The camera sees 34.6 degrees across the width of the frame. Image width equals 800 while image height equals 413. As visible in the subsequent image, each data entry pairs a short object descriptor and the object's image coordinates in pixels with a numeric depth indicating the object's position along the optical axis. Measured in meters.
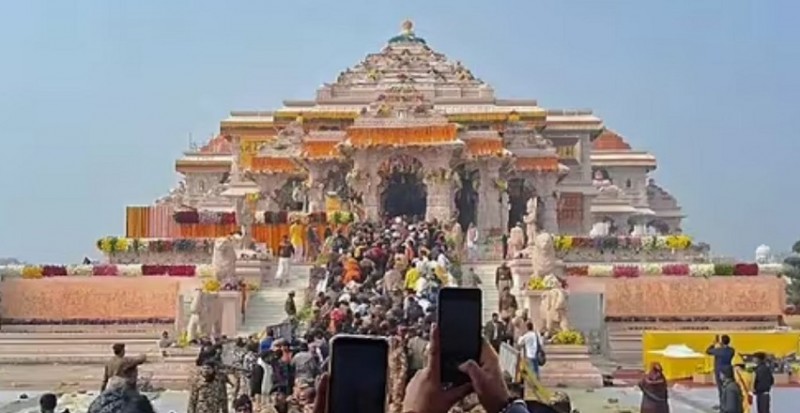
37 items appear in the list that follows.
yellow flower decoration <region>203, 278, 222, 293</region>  26.51
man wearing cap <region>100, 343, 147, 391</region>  8.56
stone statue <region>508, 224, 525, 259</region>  33.81
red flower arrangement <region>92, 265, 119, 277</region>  32.56
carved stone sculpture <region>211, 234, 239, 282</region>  27.33
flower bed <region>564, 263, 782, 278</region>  32.00
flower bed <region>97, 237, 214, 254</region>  38.34
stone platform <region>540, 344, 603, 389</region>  22.03
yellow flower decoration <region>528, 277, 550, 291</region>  25.84
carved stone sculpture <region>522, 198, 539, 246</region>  34.56
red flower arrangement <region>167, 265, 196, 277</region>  33.12
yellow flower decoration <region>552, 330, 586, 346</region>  22.91
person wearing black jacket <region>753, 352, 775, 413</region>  15.97
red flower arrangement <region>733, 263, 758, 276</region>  32.03
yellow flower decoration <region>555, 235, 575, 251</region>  37.54
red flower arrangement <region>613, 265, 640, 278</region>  32.31
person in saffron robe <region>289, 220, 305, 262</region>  36.97
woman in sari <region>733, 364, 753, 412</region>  16.93
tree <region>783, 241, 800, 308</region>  45.41
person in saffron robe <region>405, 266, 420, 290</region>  25.21
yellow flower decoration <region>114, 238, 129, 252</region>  38.41
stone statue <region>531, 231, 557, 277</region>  26.52
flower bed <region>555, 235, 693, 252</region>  38.62
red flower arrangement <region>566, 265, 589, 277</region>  32.84
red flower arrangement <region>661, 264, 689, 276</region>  32.19
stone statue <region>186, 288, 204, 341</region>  23.86
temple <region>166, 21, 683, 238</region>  42.97
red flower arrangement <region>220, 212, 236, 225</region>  45.08
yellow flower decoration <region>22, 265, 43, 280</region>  31.94
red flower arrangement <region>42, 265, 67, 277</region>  32.31
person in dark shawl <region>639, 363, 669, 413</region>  13.82
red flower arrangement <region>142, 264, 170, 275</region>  33.09
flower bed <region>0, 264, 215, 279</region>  32.06
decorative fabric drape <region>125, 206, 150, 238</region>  50.38
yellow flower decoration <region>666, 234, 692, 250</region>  38.88
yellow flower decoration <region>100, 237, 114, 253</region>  38.25
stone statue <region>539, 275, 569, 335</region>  23.98
